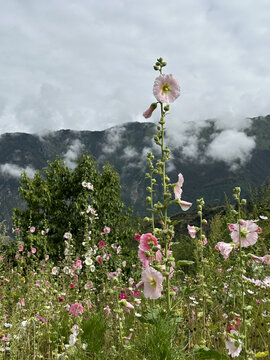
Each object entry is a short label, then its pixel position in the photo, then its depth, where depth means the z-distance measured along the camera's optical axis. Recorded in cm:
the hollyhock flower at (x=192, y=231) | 232
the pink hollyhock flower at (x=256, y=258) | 196
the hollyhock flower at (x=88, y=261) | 556
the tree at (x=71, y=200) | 1370
